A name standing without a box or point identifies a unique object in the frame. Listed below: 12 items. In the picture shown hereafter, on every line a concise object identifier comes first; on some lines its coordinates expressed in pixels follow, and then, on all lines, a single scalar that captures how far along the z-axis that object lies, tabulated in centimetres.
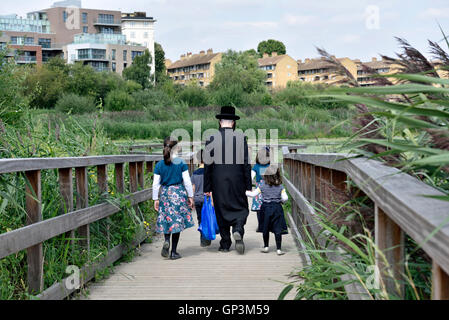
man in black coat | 787
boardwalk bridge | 177
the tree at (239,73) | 6612
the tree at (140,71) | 8800
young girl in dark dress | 739
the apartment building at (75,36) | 9806
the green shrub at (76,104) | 5058
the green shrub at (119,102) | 5388
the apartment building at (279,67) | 11819
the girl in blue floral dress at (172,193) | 713
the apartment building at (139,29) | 11412
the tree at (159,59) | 10644
